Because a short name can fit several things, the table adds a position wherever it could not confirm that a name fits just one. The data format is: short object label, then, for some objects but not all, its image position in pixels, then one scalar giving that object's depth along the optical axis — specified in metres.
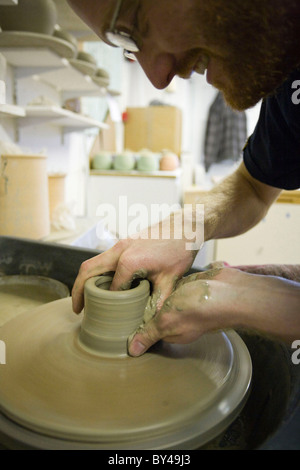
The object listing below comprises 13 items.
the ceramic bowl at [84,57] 1.97
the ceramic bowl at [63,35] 1.50
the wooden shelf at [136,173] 3.00
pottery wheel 0.48
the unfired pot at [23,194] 1.21
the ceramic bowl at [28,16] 1.25
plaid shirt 5.23
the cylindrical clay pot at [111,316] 0.60
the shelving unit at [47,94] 1.40
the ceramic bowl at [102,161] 3.12
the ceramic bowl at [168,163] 3.40
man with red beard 0.55
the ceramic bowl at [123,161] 3.12
